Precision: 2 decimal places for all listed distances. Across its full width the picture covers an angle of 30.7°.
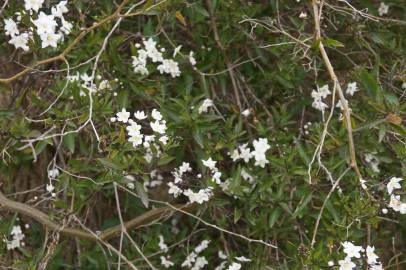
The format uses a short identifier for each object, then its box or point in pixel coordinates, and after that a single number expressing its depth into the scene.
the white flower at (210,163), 2.63
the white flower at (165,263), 2.89
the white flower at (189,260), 2.89
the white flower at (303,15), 2.78
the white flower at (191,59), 2.92
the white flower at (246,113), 2.90
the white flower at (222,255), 2.93
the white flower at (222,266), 2.86
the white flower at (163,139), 2.50
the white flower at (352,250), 2.32
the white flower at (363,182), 2.41
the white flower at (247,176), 2.77
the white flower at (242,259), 2.68
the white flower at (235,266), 2.69
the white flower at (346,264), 2.32
